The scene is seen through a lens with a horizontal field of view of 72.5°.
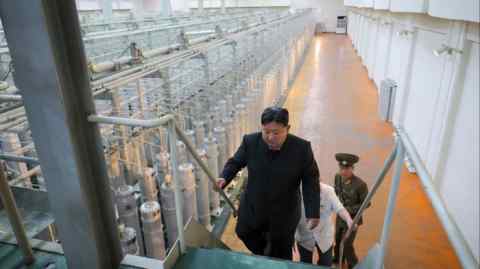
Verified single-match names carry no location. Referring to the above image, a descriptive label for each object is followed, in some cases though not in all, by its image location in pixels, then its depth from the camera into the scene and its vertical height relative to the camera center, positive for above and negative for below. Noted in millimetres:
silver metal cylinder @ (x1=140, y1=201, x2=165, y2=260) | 2424 -1499
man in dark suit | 2188 -1102
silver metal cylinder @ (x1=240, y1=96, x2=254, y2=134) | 4527 -1281
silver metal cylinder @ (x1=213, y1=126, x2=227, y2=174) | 3760 -1380
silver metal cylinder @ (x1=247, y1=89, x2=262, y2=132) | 4809 -1335
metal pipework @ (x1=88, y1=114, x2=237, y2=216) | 1372 -412
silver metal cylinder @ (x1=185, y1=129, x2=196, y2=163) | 3192 -1108
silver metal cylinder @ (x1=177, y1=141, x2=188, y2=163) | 3024 -1193
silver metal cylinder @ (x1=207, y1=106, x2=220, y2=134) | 3891 -1142
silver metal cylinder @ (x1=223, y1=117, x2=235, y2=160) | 3938 -1353
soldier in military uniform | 2994 -1577
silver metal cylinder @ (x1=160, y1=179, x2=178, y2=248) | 2727 -1525
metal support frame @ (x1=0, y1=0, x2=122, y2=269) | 1199 -378
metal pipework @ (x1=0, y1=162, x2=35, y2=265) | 1506 -906
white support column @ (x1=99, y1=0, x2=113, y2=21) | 12484 +424
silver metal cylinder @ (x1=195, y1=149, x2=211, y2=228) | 3250 -1672
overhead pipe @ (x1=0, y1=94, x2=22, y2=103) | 1628 -347
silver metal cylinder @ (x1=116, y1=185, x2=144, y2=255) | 2434 -1342
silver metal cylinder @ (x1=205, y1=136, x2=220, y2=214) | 3428 -1383
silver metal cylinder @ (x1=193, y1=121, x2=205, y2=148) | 3590 -1209
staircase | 1738 -1243
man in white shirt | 2707 -1682
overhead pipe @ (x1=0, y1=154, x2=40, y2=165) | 1769 -703
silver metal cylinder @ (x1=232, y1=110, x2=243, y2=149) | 4107 -1361
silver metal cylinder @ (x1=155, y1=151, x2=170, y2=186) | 2871 -1209
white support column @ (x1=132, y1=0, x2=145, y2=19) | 20047 +812
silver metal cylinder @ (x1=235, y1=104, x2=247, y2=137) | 4297 -1241
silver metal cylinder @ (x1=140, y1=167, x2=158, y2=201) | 2709 -1304
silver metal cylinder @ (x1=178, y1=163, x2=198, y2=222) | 2808 -1414
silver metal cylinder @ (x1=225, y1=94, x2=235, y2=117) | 4188 -1070
